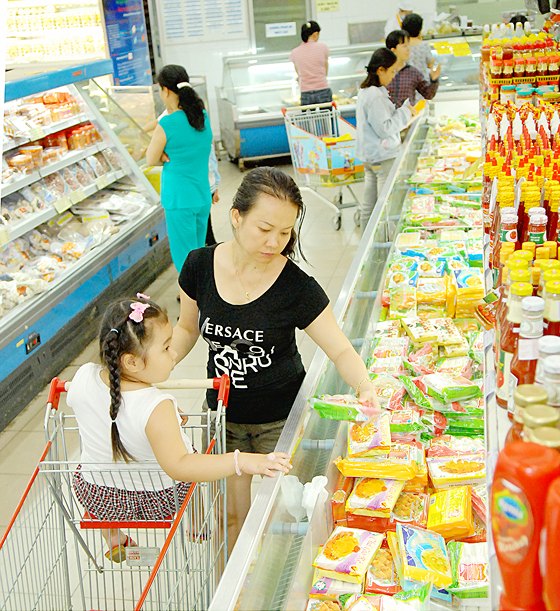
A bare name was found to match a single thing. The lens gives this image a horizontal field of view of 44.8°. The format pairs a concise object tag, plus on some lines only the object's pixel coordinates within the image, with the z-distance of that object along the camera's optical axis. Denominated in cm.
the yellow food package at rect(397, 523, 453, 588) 167
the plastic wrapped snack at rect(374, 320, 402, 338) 290
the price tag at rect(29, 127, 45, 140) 476
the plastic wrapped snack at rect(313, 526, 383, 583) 170
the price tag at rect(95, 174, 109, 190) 544
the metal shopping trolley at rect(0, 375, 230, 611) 189
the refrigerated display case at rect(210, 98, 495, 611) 148
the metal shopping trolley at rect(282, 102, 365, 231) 629
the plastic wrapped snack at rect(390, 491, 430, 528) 193
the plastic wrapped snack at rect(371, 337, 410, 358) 271
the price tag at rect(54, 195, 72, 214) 487
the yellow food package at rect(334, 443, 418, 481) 201
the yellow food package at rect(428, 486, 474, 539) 186
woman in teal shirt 455
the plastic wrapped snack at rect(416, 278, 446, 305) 312
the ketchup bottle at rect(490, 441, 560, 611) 89
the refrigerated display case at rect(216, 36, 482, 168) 934
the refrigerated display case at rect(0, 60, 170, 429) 423
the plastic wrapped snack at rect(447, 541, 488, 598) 167
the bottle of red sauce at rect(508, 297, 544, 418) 125
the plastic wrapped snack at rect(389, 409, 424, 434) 223
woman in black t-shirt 199
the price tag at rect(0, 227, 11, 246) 434
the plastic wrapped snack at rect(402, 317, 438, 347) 278
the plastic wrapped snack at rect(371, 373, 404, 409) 236
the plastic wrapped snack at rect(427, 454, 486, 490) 206
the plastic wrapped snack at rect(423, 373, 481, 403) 235
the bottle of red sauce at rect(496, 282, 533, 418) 135
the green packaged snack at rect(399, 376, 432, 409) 236
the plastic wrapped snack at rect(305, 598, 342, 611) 166
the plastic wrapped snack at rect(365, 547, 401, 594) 169
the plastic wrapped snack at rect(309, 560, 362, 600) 168
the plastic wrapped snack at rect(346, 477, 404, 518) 190
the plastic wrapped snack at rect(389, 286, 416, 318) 305
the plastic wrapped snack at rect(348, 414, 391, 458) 206
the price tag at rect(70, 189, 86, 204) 507
